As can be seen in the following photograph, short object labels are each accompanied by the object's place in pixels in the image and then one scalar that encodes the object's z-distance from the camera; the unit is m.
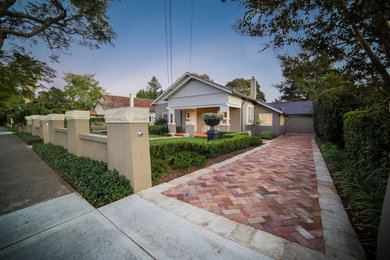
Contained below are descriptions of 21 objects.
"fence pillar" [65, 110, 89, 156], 4.98
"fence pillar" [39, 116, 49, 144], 8.11
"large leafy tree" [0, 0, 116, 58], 6.41
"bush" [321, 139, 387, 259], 1.95
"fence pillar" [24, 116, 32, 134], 12.17
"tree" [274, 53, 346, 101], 4.28
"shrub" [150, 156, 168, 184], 3.96
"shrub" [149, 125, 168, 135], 16.52
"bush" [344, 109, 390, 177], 2.33
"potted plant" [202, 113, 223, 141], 7.75
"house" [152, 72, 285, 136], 12.75
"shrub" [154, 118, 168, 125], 18.33
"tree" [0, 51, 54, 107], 6.89
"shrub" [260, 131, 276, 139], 12.94
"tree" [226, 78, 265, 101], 35.59
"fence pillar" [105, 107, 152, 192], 3.06
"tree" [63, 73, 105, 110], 22.69
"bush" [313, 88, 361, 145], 5.82
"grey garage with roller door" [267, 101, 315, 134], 18.77
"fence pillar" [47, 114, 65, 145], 7.23
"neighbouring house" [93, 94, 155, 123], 25.79
